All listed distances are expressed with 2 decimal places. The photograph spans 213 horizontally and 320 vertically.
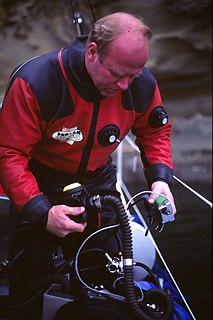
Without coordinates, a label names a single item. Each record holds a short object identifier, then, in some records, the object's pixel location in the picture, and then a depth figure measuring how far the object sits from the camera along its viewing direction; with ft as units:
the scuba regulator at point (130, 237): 9.41
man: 9.36
